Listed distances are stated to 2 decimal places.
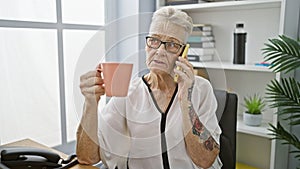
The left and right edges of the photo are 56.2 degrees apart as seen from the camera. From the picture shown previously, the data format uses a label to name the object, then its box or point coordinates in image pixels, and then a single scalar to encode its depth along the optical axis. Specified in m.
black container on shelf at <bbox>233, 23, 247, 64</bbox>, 1.66
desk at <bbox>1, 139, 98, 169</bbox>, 1.29
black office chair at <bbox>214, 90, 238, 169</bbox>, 1.31
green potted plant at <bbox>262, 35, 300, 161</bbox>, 1.34
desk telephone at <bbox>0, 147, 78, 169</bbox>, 0.97
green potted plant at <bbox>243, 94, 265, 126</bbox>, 1.62
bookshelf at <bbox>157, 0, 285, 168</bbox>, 1.58
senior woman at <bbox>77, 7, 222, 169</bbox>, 0.86
